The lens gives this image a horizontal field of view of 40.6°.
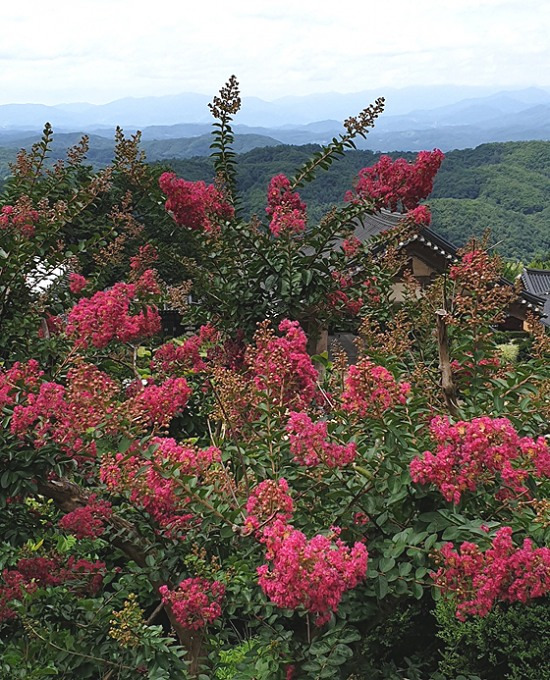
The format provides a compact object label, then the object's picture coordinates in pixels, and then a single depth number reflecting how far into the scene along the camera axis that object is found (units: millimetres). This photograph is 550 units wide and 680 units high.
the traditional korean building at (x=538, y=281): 20844
